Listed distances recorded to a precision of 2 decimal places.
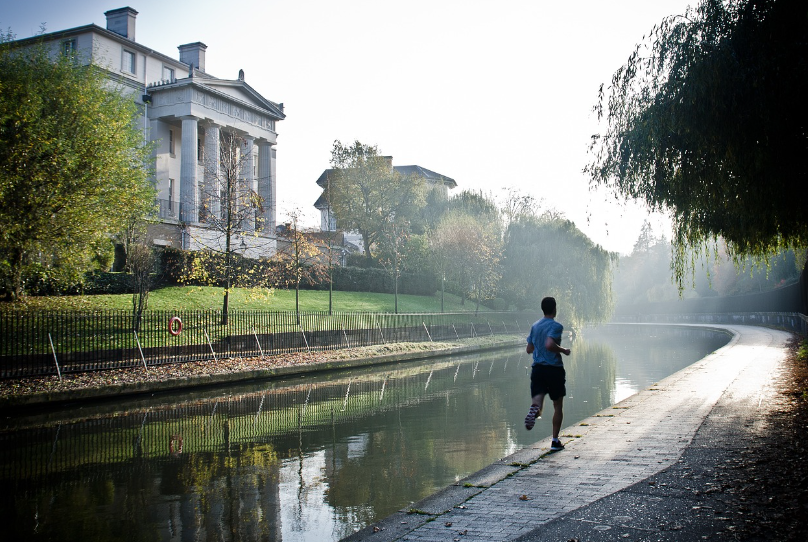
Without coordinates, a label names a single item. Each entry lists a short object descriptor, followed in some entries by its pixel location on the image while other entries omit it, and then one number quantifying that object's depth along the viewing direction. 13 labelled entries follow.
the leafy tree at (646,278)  107.69
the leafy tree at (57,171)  19.72
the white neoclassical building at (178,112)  40.28
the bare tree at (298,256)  30.64
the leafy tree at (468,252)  44.53
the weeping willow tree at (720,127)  9.01
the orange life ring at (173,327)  20.59
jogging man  7.91
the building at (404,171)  61.31
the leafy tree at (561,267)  45.50
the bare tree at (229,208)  24.50
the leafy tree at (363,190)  49.94
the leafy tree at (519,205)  62.03
